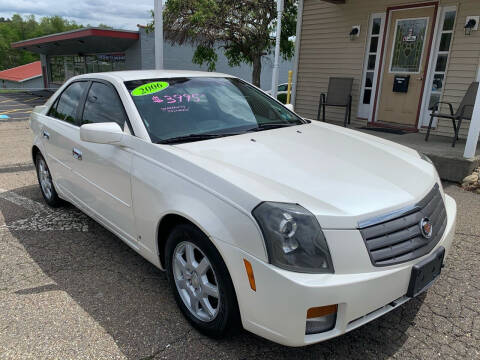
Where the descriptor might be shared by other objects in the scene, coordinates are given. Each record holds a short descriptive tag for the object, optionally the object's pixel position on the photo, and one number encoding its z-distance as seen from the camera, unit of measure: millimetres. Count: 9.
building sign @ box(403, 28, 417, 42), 7836
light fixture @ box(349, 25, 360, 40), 8680
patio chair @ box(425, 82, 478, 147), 6314
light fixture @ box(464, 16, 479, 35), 6902
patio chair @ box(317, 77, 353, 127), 8828
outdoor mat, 7875
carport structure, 19969
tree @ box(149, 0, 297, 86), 12234
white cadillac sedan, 1897
